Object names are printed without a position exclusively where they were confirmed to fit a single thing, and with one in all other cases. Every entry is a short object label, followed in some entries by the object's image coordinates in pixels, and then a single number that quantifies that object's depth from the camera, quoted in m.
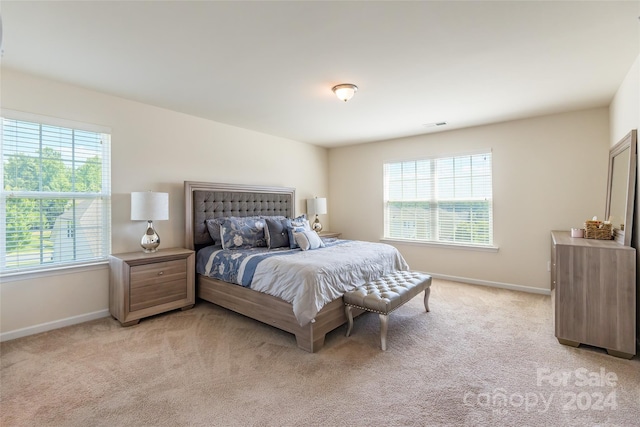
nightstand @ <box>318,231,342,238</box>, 5.35
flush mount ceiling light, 2.95
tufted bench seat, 2.58
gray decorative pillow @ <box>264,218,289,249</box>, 3.83
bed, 2.60
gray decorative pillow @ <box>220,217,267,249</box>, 3.74
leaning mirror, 2.54
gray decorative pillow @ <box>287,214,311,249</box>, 3.82
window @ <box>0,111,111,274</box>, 2.75
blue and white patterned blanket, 2.57
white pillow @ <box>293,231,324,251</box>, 3.67
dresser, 2.36
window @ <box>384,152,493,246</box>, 4.50
